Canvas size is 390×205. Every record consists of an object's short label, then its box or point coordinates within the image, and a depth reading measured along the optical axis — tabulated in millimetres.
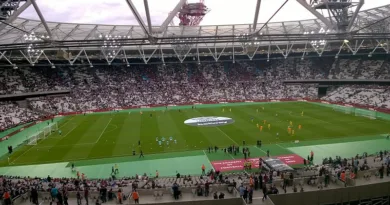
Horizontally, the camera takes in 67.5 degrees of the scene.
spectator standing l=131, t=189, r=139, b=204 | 15774
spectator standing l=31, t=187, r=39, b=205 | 16094
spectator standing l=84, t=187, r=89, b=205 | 16142
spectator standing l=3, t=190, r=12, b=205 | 15422
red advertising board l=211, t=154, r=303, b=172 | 25186
